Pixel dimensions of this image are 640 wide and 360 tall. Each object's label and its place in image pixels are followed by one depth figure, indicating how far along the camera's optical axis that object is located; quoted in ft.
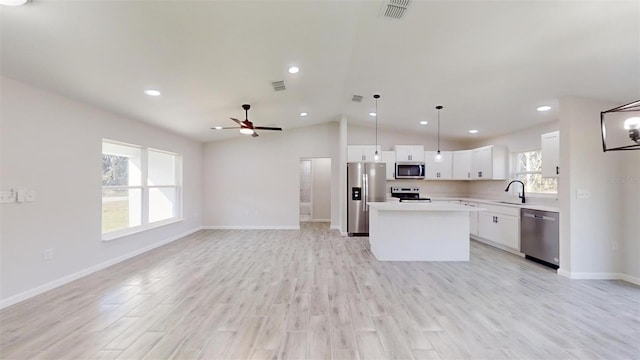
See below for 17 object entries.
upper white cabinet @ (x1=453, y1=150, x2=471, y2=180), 22.26
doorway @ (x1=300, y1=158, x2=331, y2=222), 30.76
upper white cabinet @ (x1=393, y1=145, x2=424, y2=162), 23.00
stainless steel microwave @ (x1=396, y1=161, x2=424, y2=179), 22.57
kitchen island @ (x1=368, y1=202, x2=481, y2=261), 15.12
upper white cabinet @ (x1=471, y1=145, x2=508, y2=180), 19.83
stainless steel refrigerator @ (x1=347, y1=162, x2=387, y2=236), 22.18
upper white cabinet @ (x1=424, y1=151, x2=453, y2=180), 22.98
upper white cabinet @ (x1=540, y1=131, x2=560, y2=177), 14.10
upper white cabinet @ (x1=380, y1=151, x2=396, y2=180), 22.98
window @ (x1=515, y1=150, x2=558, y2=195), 16.80
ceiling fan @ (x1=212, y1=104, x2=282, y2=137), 14.26
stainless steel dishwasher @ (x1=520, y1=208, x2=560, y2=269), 13.23
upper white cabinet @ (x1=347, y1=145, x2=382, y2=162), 22.94
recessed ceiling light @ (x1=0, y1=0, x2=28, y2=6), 5.91
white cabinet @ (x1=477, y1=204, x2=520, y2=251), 15.97
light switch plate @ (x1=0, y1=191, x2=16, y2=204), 9.32
